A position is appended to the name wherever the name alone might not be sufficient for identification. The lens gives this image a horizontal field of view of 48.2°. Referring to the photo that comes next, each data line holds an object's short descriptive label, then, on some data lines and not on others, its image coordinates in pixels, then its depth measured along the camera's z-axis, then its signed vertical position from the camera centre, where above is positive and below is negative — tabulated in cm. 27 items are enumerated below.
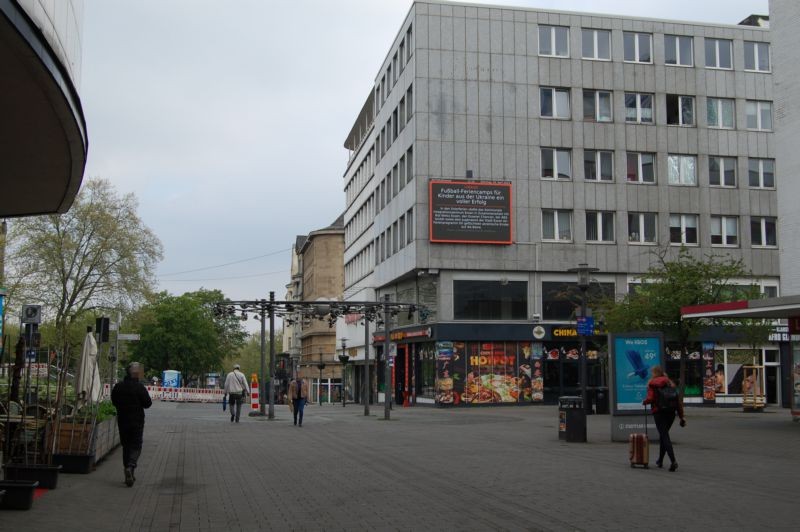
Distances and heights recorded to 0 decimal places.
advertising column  1981 +0
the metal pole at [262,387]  3534 -91
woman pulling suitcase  1483 -65
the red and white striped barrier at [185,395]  6862 -224
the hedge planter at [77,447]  1462 -137
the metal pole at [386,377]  3247 -41
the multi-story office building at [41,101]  703 +258
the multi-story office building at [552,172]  4456 +1004
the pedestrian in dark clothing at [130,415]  1356 -76
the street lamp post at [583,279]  2223 +222
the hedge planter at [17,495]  1053 -152
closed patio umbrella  1533 -19
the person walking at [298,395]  2877 -93
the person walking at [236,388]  3098 -78
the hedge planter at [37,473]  1178 -145
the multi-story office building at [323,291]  8769 +786
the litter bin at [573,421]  2031 -123
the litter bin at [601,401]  3541 -135
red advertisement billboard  4450 +756
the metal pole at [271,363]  3347 +10
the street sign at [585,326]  2275 +105
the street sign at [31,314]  2206 +126
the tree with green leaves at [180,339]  9275 +278
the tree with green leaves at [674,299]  3177 +243
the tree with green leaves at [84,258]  5575 +681
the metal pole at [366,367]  3589 -4
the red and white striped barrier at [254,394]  3791 -119
